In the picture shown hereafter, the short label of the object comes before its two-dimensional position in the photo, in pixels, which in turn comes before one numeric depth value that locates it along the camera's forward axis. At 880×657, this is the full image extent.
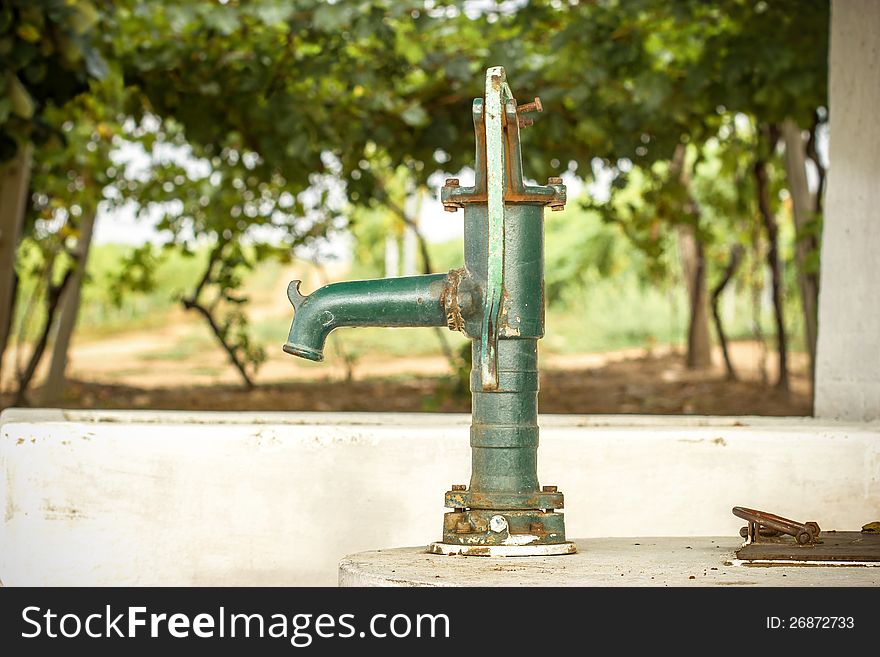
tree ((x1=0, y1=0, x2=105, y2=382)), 3.46
